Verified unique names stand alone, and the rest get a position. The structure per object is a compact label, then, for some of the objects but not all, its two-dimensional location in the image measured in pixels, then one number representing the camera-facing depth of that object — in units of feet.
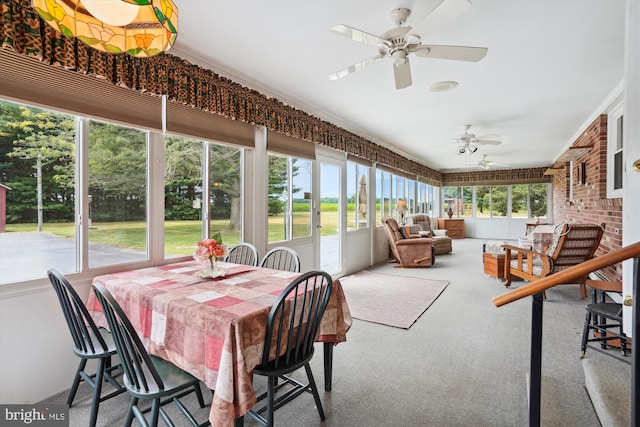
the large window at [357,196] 18.56
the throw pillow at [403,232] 20.94
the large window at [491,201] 36.19
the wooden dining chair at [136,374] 4.42
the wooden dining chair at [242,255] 9.78
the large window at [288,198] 12.76
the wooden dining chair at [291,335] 4.96
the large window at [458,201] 38.22
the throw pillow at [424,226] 26.95
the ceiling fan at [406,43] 5.97
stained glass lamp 3.77
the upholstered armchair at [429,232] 24.85
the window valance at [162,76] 5.72
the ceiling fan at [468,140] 17.32
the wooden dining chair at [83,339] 5.40
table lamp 25.06
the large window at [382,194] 22.22
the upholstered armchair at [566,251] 12.81
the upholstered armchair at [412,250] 19.90
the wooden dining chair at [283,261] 12.05
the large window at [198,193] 9.23
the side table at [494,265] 16.14
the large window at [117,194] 7.68
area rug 11.44
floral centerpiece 6.98
